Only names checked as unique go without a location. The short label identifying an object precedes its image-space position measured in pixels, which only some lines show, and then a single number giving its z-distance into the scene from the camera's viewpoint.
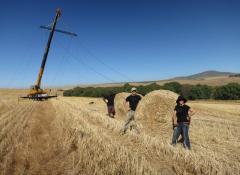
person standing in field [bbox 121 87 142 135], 11.41
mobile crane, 34.84
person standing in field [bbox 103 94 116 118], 16.59
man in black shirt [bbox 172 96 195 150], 8.41
